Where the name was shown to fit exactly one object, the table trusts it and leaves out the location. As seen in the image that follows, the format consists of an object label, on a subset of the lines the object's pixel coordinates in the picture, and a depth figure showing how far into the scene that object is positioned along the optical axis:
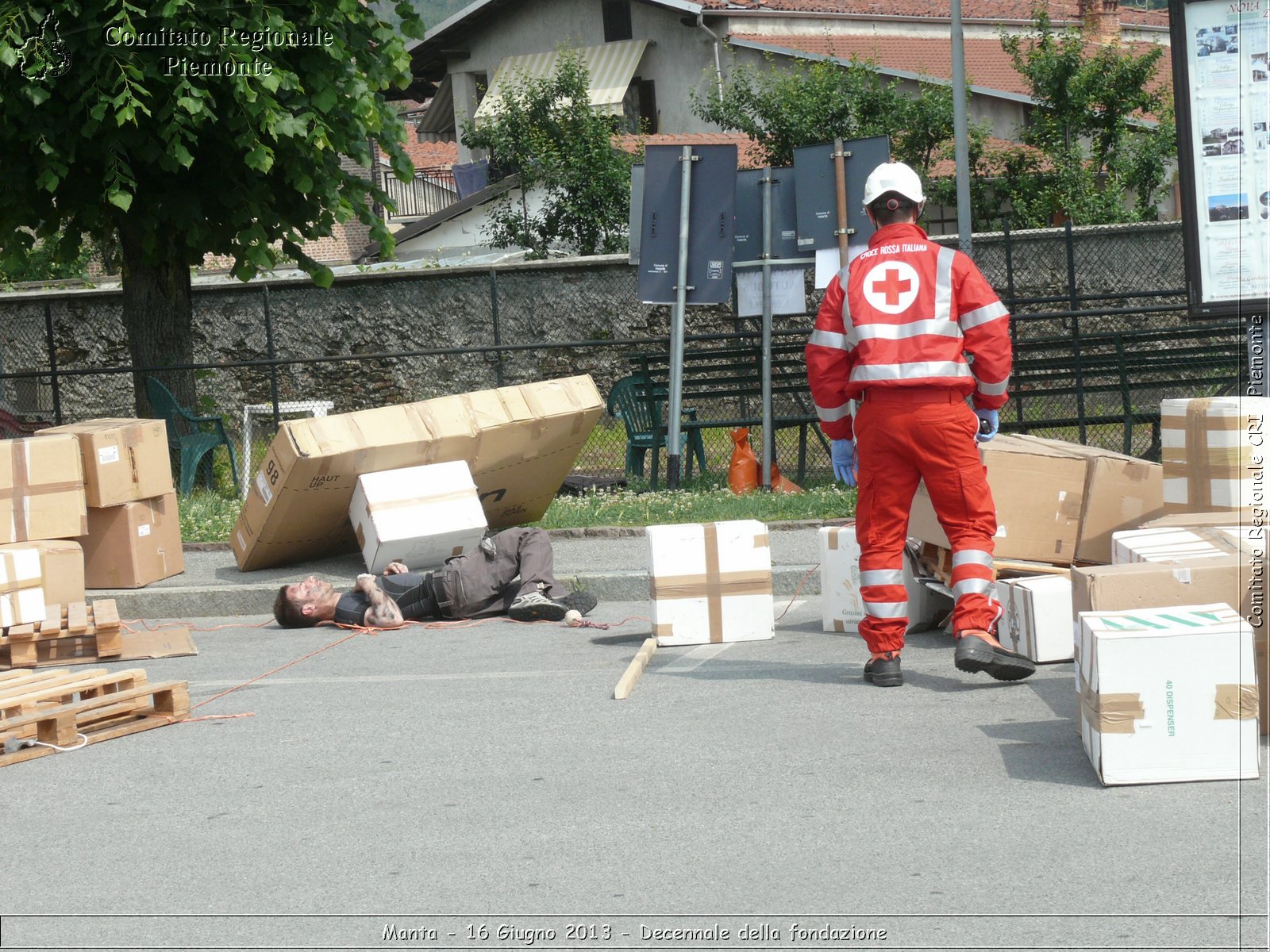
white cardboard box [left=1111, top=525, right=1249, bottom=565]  10.99
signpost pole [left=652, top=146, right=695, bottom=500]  24.42
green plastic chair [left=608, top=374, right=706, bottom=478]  26.58
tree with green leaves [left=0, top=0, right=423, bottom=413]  23.84
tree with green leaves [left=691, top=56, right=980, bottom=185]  50.81
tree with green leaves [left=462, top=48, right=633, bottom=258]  50.91
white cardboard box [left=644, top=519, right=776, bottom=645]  14.79
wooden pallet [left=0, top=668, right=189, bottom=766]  12.09
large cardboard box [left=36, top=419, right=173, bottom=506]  19.31
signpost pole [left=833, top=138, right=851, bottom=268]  23.84
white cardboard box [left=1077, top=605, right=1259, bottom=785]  9.11
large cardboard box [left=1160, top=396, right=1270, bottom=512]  13.53
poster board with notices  15.34
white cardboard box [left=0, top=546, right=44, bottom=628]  15.91
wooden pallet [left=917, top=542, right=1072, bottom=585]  14.16
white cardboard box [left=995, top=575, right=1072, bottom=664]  12.87
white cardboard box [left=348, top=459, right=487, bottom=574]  18.44
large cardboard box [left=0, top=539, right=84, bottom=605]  16.62
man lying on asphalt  17.20
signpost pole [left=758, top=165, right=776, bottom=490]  24.81
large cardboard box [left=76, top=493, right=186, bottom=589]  20.08
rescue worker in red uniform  11.98
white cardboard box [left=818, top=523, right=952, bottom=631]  14.95
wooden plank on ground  12.75
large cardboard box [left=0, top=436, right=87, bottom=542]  18.19
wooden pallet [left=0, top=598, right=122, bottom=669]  15.87
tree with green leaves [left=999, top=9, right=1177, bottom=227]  48.47
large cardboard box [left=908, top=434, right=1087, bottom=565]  14.70
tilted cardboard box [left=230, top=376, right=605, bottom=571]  18.81
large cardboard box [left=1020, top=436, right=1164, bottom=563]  14.73
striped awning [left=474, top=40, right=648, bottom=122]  65.25
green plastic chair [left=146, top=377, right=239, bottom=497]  26.84
